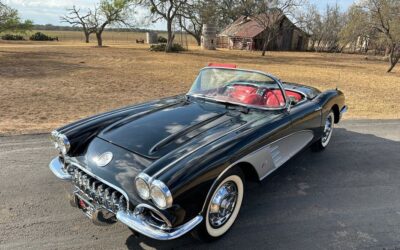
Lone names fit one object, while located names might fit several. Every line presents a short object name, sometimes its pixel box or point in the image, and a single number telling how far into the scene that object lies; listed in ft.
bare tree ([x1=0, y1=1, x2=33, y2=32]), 89.71
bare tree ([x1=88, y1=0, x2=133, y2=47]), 123.85
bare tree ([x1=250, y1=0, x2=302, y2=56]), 98.84
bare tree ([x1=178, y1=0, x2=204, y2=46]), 96.99
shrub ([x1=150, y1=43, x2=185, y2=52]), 106.22
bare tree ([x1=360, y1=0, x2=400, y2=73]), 70.33
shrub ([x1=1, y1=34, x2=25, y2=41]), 156.46
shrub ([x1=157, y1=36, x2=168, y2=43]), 177.68
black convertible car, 7.84
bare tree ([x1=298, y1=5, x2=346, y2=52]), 153.28
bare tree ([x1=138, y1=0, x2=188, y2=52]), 96.42
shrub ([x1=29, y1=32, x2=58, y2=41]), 167.12
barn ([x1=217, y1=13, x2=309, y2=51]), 142.82
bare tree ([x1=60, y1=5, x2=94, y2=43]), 134.73
